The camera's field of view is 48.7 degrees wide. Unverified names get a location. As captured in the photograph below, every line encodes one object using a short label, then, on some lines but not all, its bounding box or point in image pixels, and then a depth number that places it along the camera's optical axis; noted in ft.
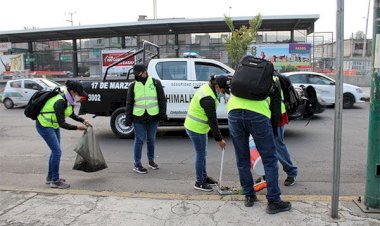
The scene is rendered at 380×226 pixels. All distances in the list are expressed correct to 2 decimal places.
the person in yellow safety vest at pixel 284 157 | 18.94
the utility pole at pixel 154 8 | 128.88
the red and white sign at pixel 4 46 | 102.17
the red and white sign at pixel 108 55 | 90.07
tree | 85.04
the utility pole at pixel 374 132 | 13.93
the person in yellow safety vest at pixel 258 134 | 14.83
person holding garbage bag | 19.22
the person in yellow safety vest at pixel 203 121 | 17.48
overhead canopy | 87.61
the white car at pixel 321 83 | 51.11
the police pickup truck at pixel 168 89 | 32.53
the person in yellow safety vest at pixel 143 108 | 22.04
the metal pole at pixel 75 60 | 101.91
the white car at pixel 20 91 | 64.49
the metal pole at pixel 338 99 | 13.07
